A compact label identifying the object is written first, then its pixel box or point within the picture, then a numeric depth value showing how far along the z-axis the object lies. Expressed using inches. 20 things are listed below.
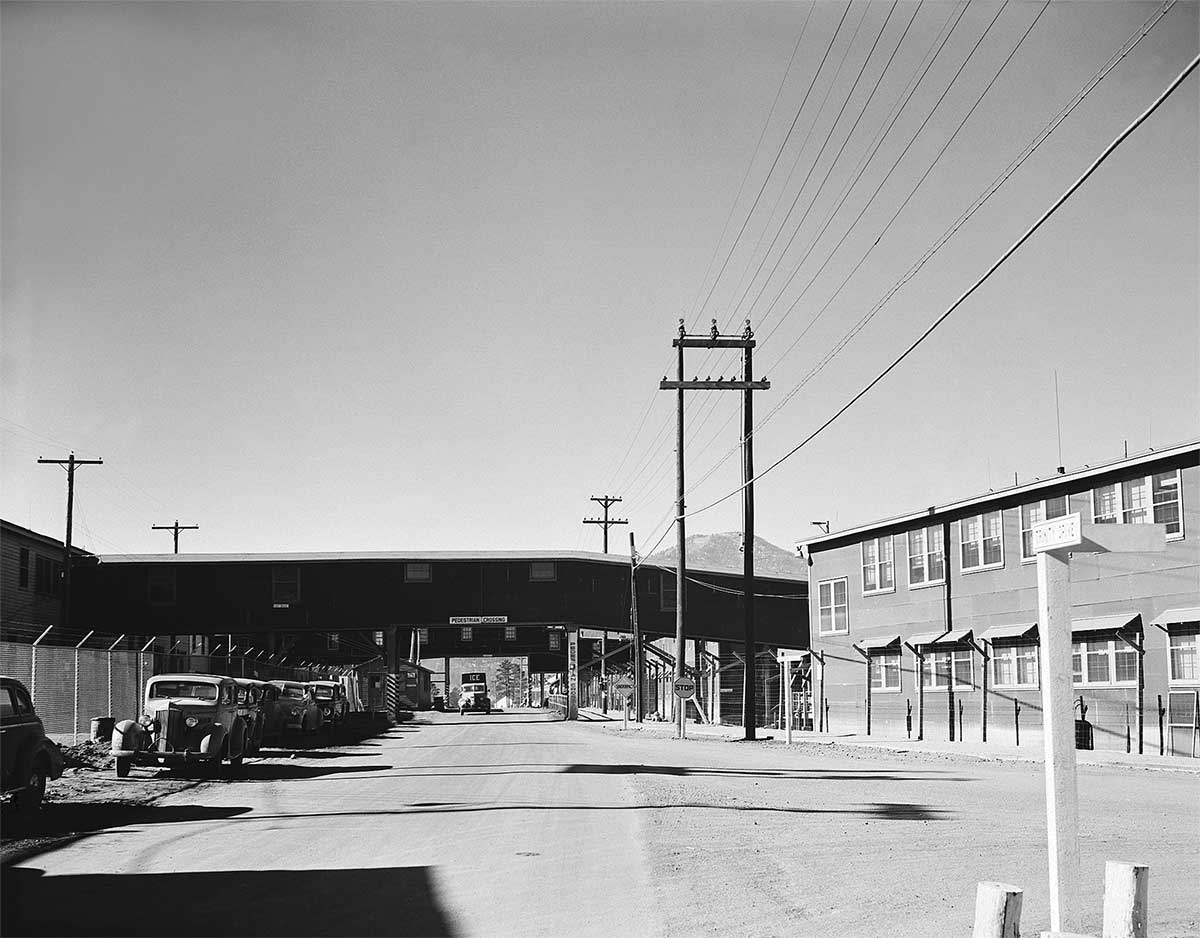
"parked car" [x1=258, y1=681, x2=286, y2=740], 1242.1
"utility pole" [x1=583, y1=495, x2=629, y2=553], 3225.9
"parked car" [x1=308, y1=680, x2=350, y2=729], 1660.9
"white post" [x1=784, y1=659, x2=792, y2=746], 1477.6
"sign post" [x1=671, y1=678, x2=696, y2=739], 1585.9
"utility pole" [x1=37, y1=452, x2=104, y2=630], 2278.8
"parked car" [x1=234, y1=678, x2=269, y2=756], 1062.4
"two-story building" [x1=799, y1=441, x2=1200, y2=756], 1245.7
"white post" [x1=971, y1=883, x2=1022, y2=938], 301.7
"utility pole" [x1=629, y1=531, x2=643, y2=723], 2283.5
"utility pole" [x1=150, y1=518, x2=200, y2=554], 3412.9
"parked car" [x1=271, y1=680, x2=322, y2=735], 1338.6
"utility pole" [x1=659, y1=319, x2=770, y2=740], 1505.9
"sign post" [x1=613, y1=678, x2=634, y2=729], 1903.3
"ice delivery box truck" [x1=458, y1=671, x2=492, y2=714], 3259.8
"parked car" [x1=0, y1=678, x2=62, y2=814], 620.9
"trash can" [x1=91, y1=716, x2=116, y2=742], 973.2
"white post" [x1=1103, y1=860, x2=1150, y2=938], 318.7
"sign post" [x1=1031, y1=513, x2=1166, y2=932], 331.9
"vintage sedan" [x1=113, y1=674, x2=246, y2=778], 898.1
